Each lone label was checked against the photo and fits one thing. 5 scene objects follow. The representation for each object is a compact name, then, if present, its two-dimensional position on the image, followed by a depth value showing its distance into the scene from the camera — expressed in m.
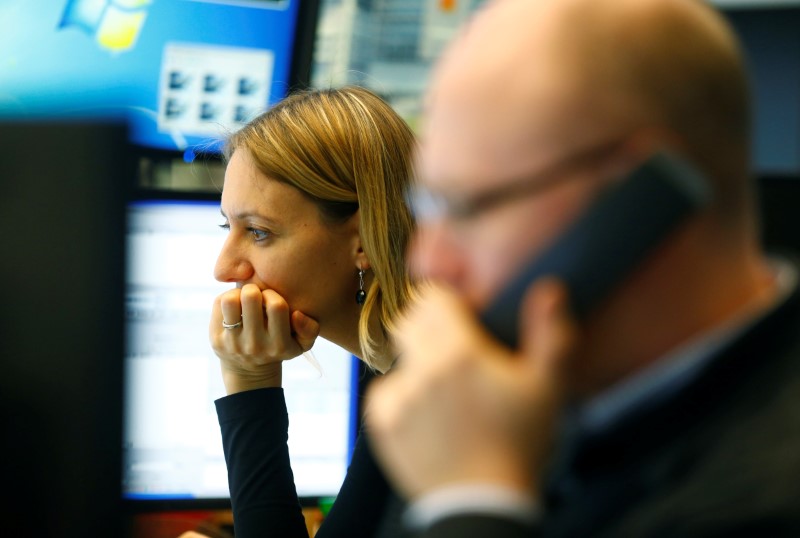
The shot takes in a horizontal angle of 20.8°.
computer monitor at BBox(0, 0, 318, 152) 2.28
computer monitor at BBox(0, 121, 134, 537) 1.47
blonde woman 1.96
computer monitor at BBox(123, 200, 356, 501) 1.99
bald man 1.35
